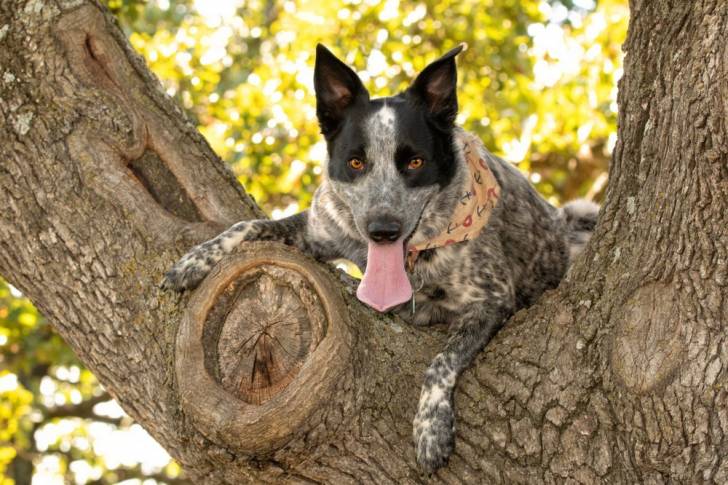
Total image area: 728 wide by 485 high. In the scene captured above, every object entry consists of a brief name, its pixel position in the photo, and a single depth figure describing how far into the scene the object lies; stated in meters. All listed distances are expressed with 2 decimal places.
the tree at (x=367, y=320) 2.96
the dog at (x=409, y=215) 3.97
